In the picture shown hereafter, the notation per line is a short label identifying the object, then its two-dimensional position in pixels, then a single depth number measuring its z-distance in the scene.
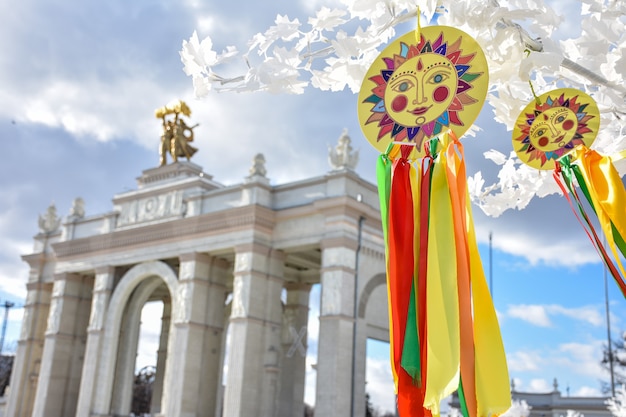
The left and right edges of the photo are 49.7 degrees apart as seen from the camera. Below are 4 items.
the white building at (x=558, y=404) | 28.38
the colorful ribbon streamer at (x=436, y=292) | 2.75
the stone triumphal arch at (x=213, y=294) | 19.75
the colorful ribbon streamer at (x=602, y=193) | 3.80
